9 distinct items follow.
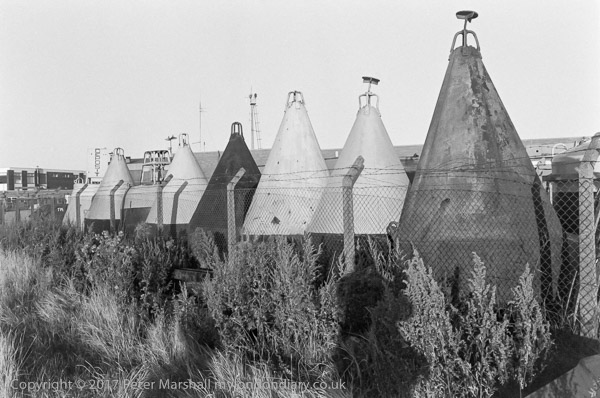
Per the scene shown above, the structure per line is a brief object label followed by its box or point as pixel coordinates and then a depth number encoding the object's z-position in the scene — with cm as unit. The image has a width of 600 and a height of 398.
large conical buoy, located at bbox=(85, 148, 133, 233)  1136
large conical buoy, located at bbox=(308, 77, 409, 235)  674
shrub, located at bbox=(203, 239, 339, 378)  420
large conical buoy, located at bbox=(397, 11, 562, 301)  461
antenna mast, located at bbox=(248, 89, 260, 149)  2835
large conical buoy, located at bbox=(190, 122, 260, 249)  845
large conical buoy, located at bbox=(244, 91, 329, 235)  750
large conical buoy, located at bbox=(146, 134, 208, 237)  1005
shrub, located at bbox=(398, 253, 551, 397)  334
